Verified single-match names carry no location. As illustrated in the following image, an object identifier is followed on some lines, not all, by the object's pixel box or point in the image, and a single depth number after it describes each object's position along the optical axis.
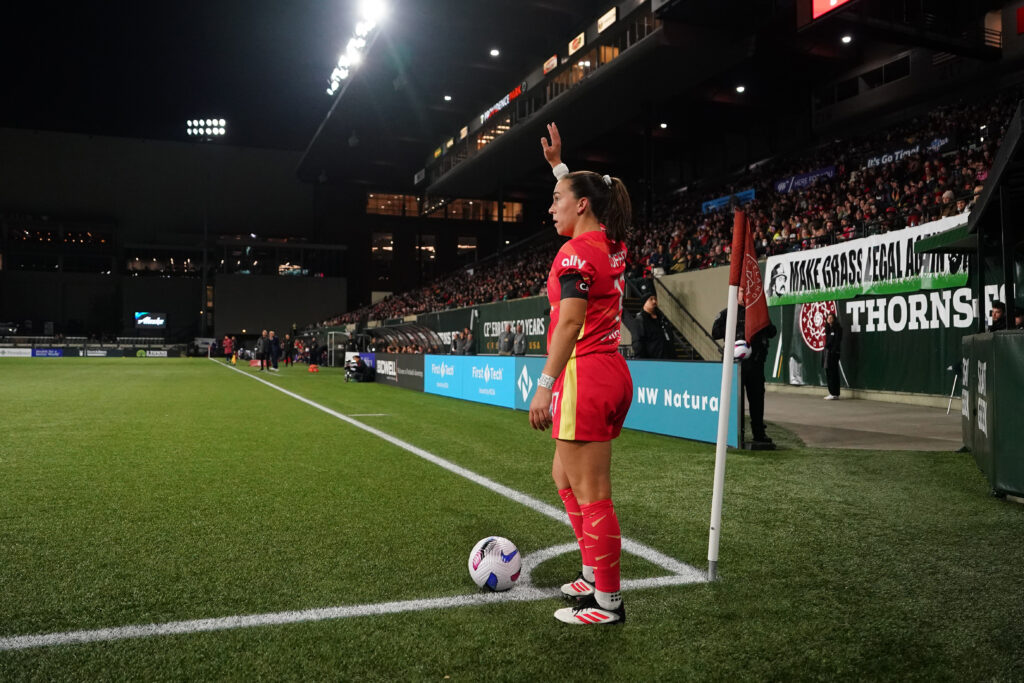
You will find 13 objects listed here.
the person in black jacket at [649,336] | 11.30
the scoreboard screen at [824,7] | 19.92
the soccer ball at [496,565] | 3.42
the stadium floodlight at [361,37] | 28.70
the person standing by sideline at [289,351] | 41.13
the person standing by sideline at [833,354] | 14.97
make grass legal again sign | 13.23
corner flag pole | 3.50
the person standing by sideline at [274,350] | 30.28
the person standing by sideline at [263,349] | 29.18
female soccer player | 2.92
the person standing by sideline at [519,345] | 18.16
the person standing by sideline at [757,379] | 8.38
